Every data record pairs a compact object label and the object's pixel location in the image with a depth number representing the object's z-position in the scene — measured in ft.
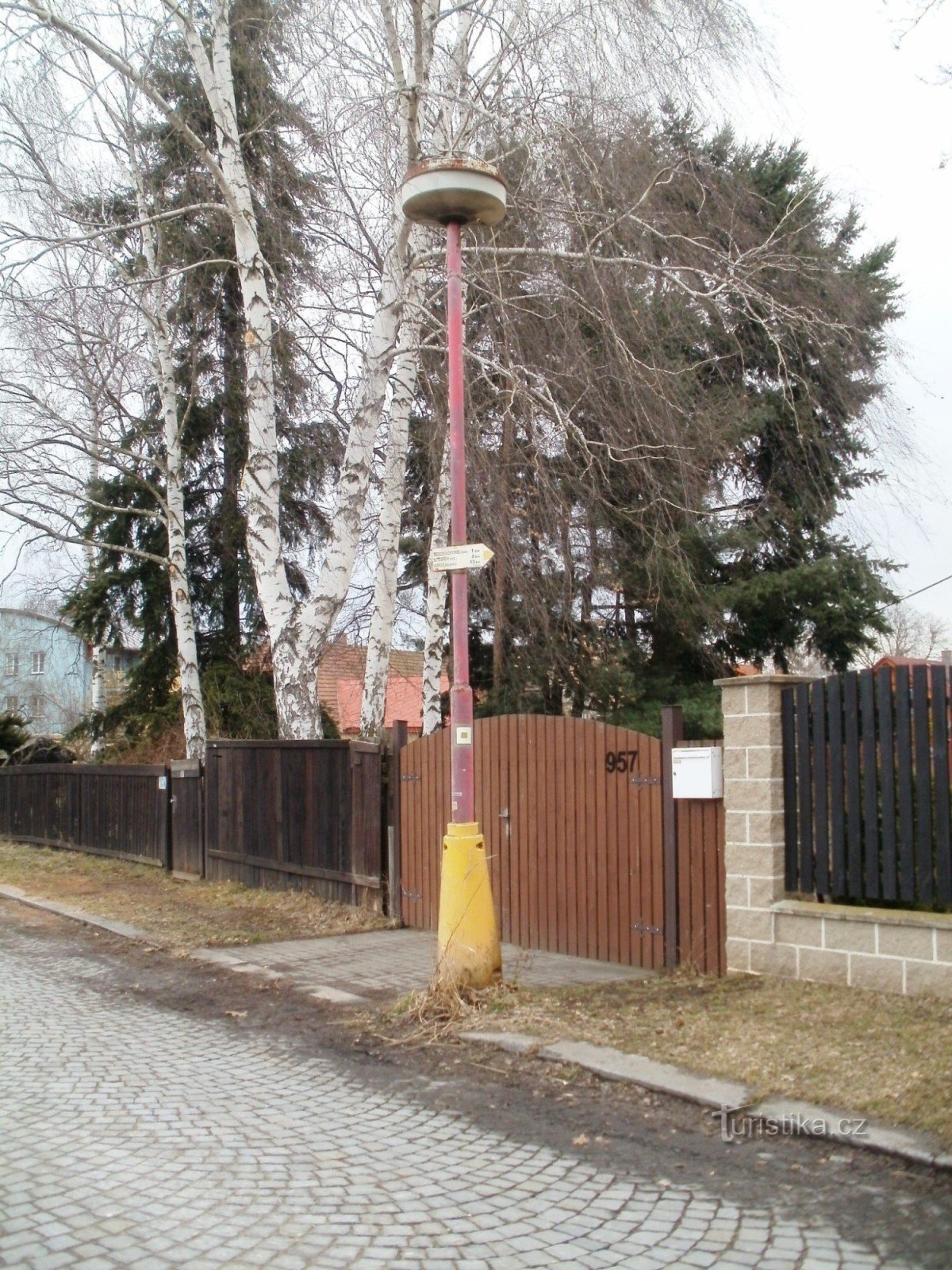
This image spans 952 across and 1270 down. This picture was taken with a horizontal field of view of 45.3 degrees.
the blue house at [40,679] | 169.07
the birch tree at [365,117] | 37.42
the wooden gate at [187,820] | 49.60
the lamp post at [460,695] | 23.95
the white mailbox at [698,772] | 25.71
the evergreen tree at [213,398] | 53.26
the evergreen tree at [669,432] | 40.19
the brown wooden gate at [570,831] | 27.32
